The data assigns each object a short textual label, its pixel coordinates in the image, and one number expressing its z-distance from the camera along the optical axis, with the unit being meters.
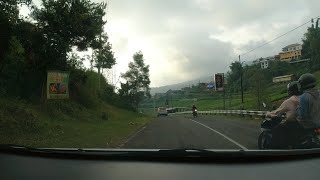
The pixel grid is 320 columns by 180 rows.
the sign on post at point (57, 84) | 11.86
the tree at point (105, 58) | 20.41
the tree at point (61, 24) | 14.23
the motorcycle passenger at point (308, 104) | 2.99
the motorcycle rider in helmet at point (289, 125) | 2.95
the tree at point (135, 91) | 31.51
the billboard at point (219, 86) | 31.68
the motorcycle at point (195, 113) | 24.24
